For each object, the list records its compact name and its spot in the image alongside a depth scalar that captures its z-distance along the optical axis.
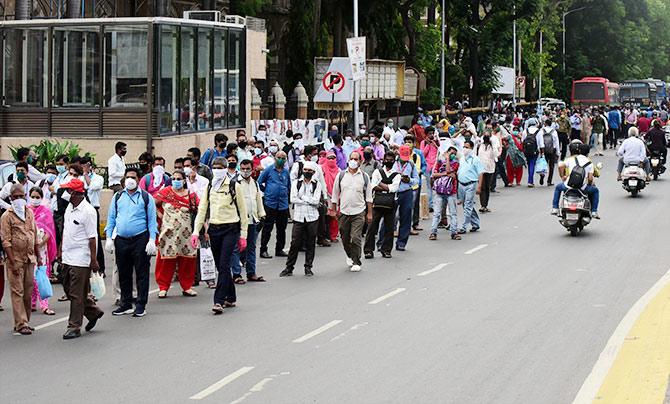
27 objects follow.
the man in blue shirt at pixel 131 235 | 15.41
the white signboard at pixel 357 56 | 36.78
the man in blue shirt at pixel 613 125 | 53.34
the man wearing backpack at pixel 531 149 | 34.31
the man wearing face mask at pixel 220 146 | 21.27
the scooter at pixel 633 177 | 30.75
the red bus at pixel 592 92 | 86.31
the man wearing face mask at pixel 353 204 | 19.20
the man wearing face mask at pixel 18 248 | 14.54
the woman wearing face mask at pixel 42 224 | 15.89
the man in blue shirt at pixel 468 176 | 23.31
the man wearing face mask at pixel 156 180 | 18.28
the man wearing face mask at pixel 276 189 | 20.45
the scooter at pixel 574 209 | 23.11
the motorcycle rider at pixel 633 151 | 30.39
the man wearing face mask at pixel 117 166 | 20.00
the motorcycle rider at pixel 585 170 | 23.38
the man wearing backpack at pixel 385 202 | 20.56
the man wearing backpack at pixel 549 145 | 34.62
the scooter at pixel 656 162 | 36.03
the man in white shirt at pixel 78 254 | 14.05
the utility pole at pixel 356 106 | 39.07
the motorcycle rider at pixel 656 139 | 35.72
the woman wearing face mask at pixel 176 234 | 16.77
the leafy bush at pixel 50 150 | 25.23
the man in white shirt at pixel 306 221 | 18.72
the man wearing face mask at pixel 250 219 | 17.75
